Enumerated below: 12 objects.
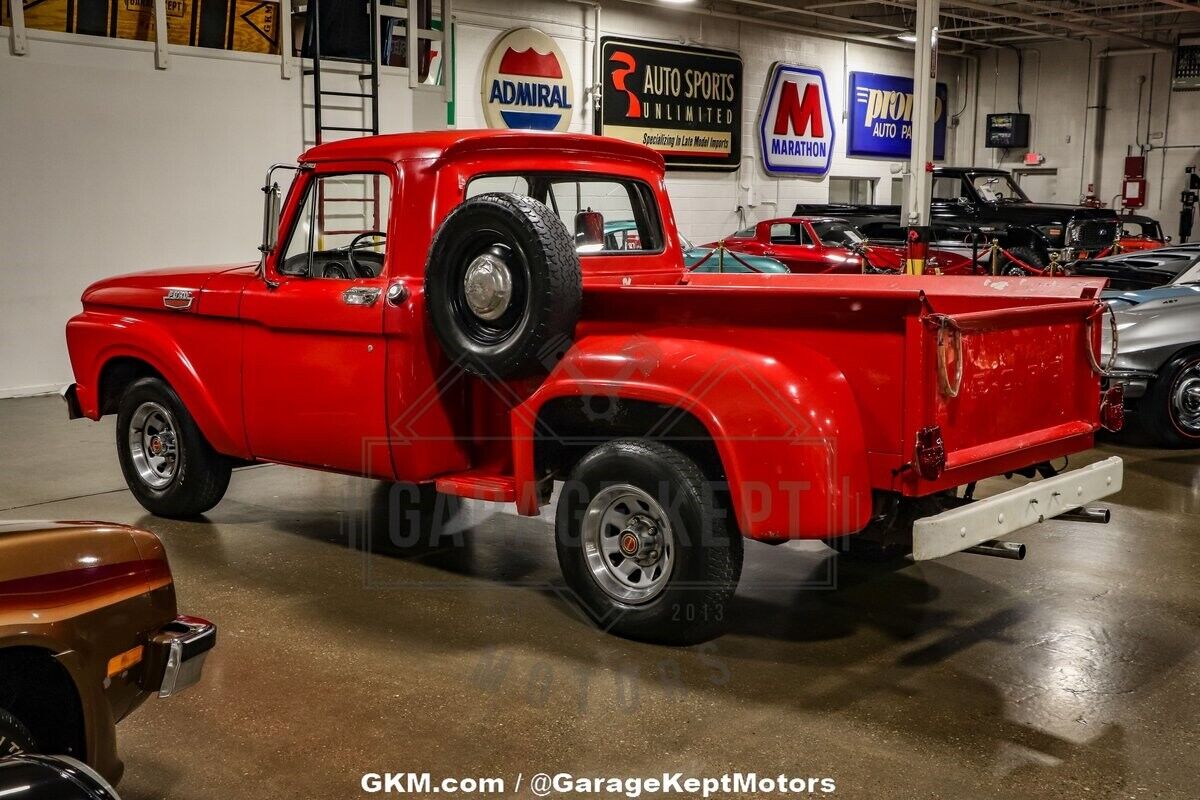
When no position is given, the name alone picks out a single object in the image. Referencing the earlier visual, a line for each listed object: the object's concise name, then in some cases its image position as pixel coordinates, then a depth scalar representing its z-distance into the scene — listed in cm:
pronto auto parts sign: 2447
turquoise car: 1430
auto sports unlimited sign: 1953
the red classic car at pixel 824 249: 1558
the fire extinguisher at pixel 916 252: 1402
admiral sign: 1755
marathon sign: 2247
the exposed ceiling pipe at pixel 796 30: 2072
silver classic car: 851
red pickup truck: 412
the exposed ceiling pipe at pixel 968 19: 2091
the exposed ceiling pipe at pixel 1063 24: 2101
